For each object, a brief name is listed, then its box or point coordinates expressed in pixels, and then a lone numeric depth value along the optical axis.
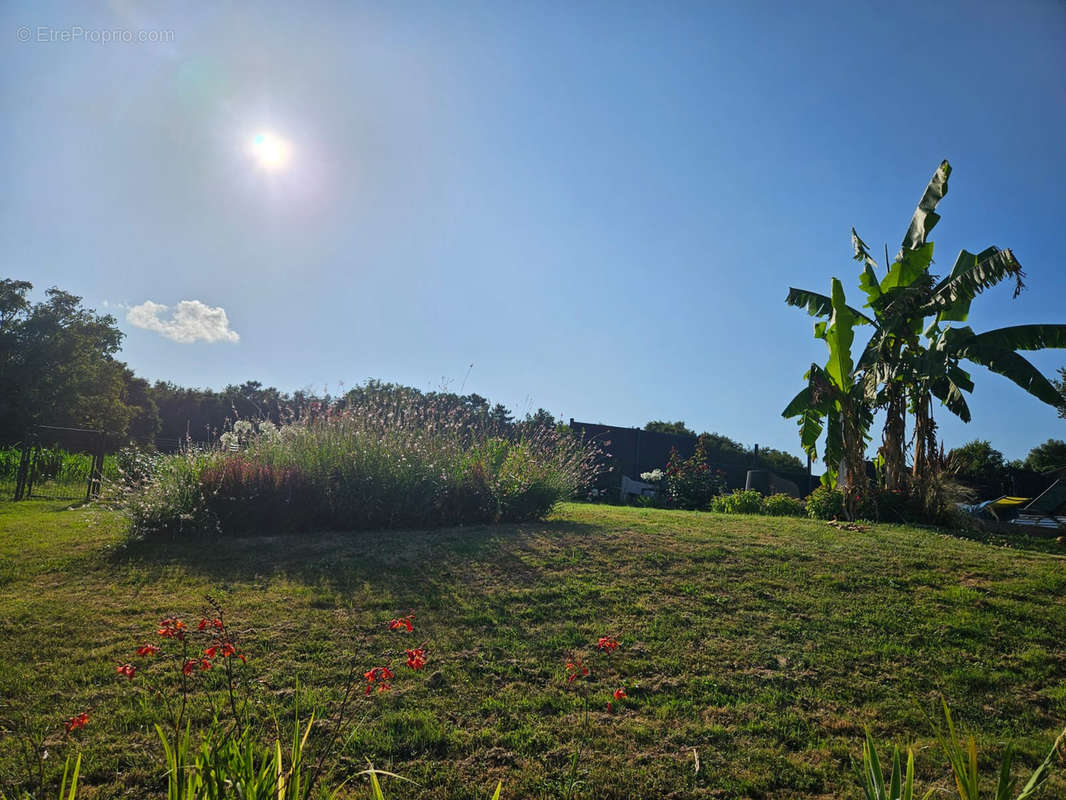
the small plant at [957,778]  1.51
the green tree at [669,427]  32.97
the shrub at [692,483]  13.35
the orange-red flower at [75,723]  1.78
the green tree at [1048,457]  26.56
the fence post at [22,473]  11.42
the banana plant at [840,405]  9.58
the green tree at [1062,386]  20.76
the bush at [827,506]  9.52
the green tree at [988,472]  20.05
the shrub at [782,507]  10.49
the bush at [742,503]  11.15
